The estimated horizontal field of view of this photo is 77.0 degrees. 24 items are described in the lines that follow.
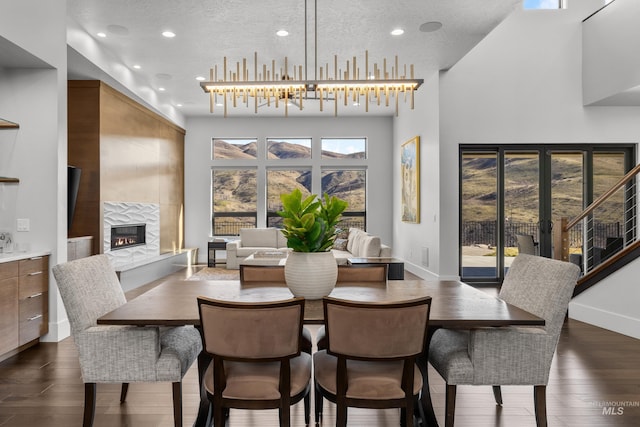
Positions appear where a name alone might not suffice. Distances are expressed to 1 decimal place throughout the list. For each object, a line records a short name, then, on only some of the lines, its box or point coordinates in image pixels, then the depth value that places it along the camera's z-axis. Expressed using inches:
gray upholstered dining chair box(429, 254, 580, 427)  75.0
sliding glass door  252.5
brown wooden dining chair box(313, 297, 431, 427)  61.9
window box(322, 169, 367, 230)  363.3
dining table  68.9
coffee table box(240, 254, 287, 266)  250.1
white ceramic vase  82.7
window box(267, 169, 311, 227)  360.5
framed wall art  279.3
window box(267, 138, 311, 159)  360.2
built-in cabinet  120.0
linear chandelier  138.6
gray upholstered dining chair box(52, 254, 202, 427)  76.5
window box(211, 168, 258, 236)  360.5
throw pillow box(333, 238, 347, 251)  301.9
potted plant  82.8
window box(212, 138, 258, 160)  359.3
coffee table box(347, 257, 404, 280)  205.9
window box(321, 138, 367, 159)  360.8
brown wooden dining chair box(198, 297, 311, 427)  62.0
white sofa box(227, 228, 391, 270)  267.8
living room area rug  265.7
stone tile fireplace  225.1
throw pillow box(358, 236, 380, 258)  236.4
